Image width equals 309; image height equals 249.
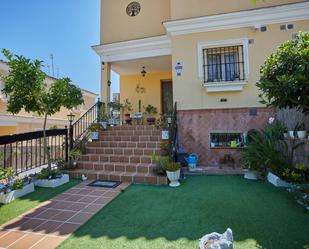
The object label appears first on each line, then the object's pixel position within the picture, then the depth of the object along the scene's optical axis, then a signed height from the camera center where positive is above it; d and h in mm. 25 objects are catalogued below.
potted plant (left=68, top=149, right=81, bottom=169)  5587 -698
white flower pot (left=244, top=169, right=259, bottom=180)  4959 -1081
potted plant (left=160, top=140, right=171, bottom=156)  5500 -435
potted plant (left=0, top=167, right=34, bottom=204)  3754 -1050
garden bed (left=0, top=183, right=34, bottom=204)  3705 -1169
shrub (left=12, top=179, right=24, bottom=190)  3986 -1012
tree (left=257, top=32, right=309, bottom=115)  2820 +824
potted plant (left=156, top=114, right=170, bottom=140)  6055 +210
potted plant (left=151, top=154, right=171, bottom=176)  4800 -774
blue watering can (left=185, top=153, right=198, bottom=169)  5836 -847
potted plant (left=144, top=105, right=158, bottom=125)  9297 +965
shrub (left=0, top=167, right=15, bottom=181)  3872 -773
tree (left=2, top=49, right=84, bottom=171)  4152 +957
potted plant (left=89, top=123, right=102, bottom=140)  6766 +92
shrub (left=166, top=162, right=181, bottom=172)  4586 -797
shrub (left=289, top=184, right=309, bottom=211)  3191 -1072
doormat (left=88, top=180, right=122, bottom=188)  4621 -1198
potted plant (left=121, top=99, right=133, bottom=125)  9617 +1191
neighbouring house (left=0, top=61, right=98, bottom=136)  9516 +715
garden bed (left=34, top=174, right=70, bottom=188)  4633 -1137
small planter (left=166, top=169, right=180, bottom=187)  4559 -1020
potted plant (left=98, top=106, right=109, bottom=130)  7418 +508
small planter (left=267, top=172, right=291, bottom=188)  4293 -1108
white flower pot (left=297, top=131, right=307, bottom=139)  4296 -81
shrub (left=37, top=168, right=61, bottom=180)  4727 -965
